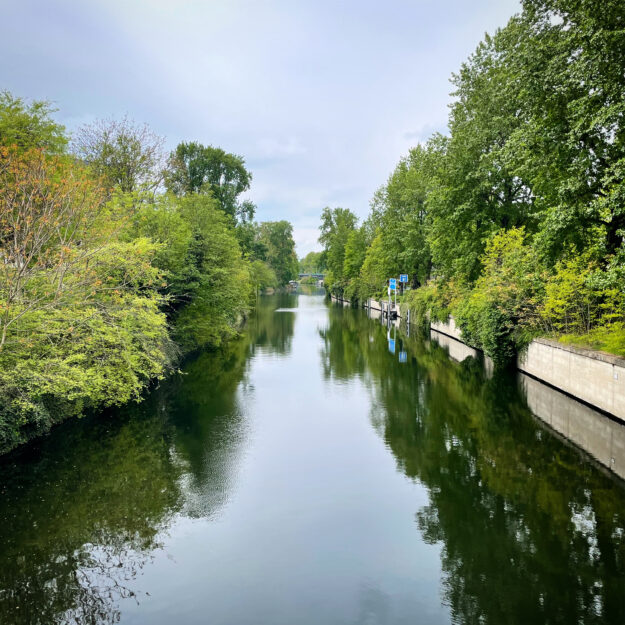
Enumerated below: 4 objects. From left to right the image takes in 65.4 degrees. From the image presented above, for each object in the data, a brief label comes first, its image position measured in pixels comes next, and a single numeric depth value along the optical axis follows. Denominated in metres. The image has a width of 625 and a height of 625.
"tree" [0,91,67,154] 20.86
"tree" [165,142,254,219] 56.09
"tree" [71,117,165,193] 30.69
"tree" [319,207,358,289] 92.38
